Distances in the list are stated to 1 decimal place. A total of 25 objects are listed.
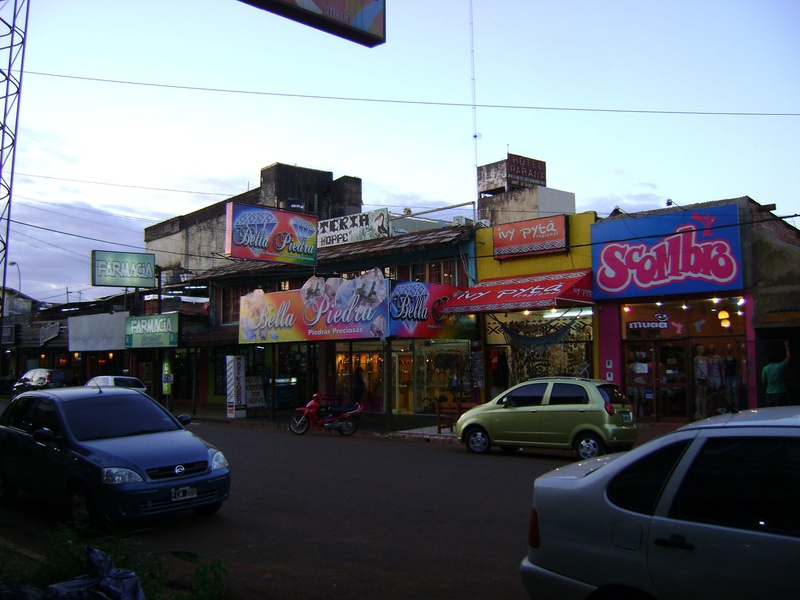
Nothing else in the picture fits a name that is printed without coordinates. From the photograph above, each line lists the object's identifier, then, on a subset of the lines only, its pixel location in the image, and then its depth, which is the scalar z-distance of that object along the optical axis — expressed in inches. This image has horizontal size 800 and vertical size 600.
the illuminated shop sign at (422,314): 807.7
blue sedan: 311.6
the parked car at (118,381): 1015.0
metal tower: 548.9
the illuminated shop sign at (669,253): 702.5
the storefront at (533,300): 781.9
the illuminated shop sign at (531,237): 826.8
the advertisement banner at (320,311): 816.3
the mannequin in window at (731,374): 706.2
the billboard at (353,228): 1171.3
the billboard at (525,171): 1738.4
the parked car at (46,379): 1333.7
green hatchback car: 537.0
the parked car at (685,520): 144.8
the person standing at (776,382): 623.8
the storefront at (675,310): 704.4
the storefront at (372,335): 818.8
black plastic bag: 154.1
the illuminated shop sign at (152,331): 1234.0
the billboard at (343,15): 239.9
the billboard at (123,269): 1443.2
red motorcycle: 792.3
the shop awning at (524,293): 746.8
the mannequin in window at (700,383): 723.4
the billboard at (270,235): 891.4
